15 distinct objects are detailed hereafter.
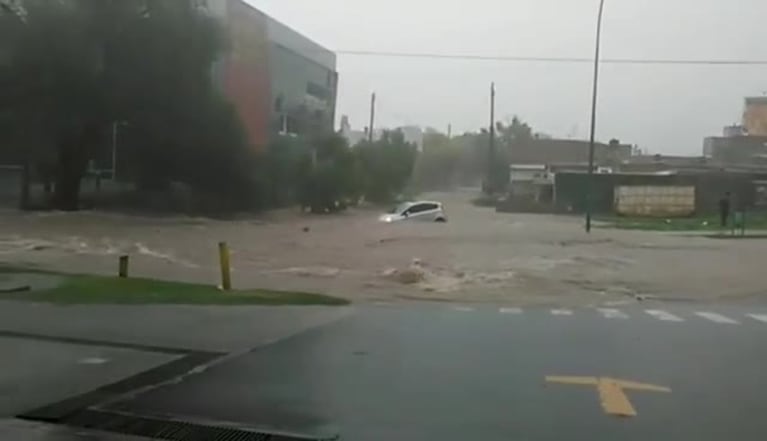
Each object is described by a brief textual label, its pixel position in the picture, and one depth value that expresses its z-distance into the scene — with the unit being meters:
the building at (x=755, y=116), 134.00
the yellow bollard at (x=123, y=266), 22.72
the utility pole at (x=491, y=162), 79.19
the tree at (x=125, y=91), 49.78
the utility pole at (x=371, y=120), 80.94
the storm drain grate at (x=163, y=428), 7.77
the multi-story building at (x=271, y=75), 61.88
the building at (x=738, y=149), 111.56
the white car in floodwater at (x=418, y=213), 54.20
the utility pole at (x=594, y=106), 48.47
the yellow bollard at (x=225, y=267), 21.56
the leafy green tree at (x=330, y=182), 63.31
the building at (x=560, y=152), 113.38
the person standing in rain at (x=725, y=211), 57.44
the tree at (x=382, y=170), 67.12
